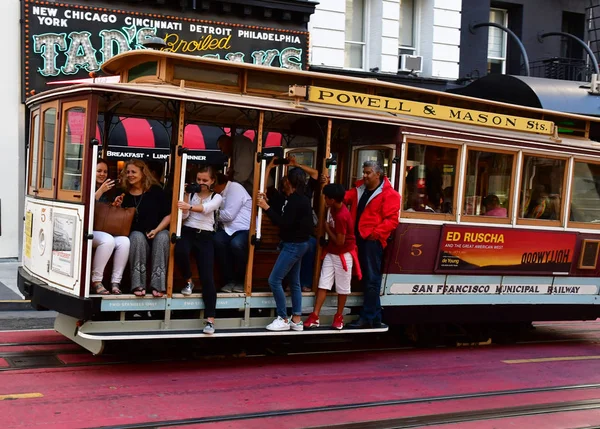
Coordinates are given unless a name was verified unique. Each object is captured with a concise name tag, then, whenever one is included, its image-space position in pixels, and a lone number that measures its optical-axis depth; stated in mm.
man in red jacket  9297
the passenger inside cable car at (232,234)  8859
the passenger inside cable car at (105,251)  7898
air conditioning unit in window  19734
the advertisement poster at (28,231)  8945
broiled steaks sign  16297
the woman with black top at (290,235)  8758
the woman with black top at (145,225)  8164
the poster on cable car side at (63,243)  7863
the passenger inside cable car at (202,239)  8344
